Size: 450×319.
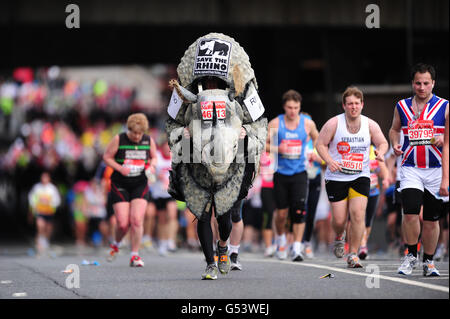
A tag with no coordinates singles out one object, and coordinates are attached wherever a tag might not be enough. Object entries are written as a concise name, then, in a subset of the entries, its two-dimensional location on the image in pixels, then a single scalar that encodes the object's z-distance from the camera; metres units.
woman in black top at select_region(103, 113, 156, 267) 27.17
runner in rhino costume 19.92
